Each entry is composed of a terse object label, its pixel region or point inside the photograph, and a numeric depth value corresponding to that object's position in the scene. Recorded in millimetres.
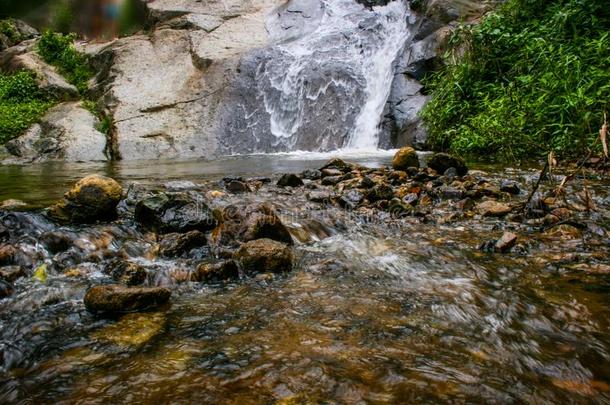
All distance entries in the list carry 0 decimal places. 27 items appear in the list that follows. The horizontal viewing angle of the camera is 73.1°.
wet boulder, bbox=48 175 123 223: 3314
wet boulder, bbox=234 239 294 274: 2592
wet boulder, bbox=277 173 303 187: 5172
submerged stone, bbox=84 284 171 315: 2025
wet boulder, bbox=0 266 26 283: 2398
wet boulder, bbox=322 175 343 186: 5182
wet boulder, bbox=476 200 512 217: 3639
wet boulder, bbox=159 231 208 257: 2902
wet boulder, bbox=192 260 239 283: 2494
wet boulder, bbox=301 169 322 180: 5642
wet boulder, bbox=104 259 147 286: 2453
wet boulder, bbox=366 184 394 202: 4227
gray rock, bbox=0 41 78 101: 12805
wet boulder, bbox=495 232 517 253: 2797
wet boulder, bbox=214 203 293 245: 3010
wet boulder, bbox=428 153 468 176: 5152
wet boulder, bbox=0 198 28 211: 3571
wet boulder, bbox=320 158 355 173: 5824
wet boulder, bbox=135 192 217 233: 3282
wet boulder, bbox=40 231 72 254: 2873
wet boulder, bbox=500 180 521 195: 4309
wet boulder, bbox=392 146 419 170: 5516
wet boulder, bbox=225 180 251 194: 4918
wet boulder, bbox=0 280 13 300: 2226
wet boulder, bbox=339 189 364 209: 4156
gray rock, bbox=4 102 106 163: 10438
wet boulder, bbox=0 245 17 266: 2631
